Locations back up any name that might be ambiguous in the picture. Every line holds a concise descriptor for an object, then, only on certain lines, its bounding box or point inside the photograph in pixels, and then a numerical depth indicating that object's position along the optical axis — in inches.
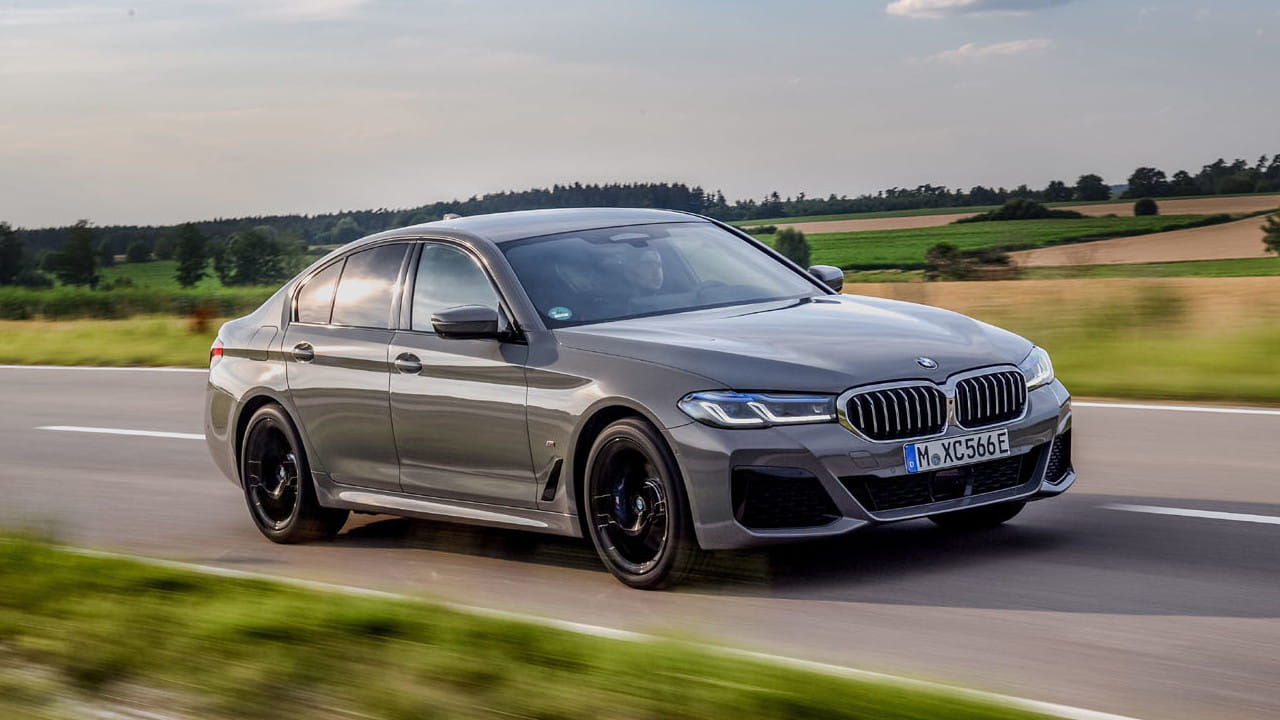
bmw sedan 234.2
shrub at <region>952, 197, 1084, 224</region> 1266.0
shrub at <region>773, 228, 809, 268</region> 725.4
